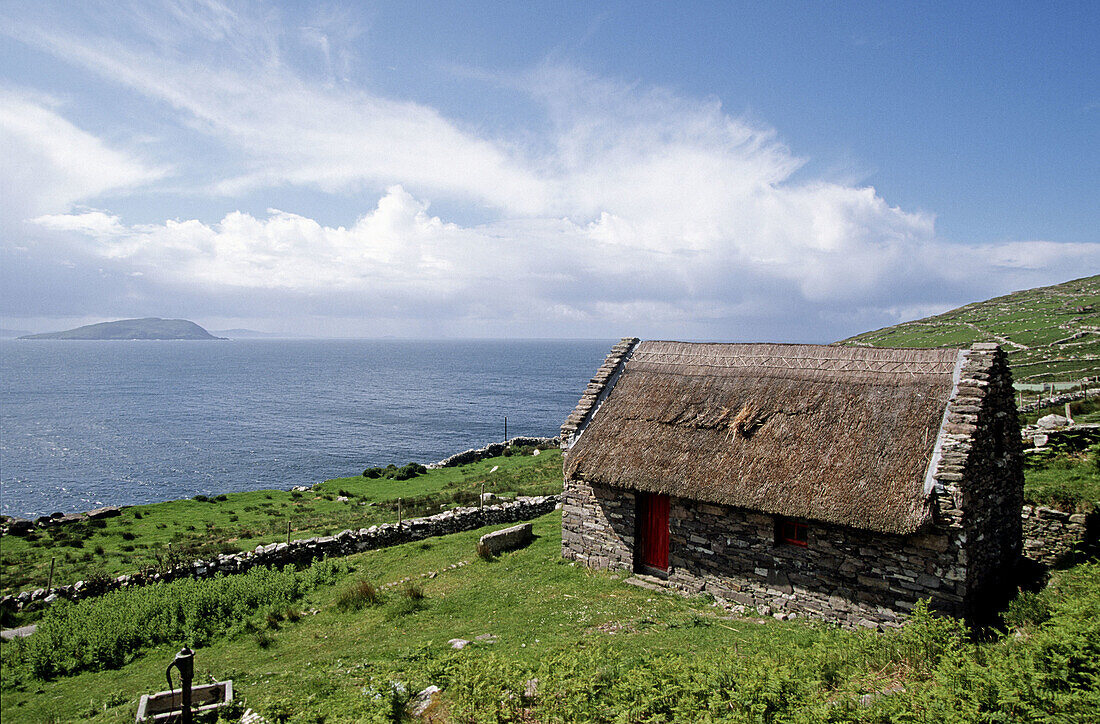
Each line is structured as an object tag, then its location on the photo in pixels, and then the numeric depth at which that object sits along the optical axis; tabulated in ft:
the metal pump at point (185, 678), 18.95
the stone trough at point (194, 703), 26.20
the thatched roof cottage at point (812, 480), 36.32
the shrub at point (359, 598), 49.32
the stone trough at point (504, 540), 60.18
